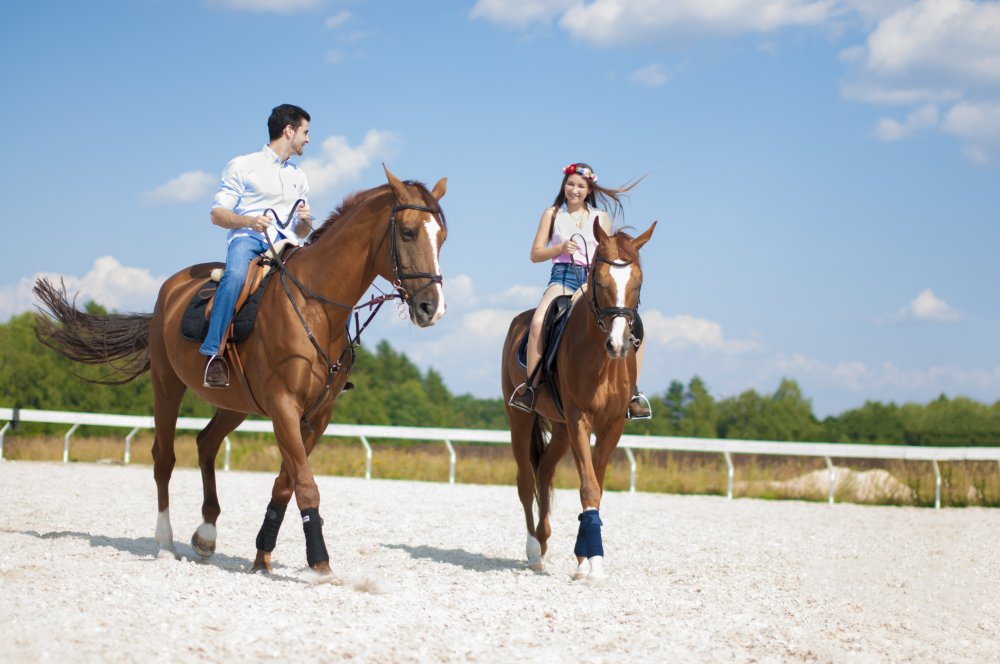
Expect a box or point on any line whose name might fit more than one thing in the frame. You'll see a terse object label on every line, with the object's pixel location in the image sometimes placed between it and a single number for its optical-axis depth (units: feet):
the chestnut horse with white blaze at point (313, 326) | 23.04
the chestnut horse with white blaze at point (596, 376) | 26.16
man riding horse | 25.84
